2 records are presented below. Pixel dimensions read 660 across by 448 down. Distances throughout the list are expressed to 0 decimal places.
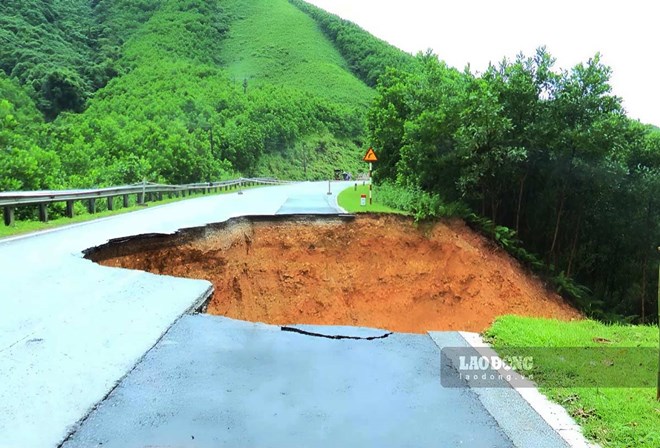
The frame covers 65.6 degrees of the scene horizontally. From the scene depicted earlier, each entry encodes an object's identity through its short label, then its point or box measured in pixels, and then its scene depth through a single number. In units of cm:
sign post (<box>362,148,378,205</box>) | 2502
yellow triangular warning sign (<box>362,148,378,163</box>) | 2502
